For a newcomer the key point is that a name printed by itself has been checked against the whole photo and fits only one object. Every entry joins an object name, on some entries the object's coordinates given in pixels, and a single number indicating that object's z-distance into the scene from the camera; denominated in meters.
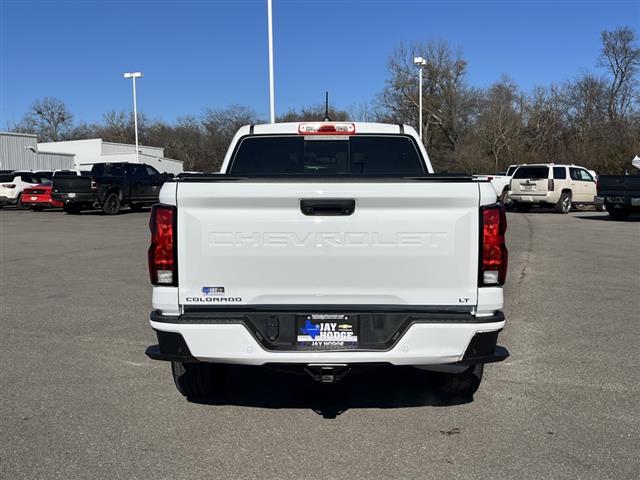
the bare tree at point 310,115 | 56.01
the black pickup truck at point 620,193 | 19.80
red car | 28.08
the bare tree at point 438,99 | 54.53
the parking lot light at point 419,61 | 34.90
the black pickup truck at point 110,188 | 24.38
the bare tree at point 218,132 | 70.12
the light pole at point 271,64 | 23.61
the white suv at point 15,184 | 29.09
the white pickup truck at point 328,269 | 3.54
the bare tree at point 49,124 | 85.38
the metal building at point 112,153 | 62.30
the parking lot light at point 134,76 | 48.53
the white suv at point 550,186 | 24.70
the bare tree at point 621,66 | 53.44
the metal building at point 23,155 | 46.75
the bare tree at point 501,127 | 49.94
